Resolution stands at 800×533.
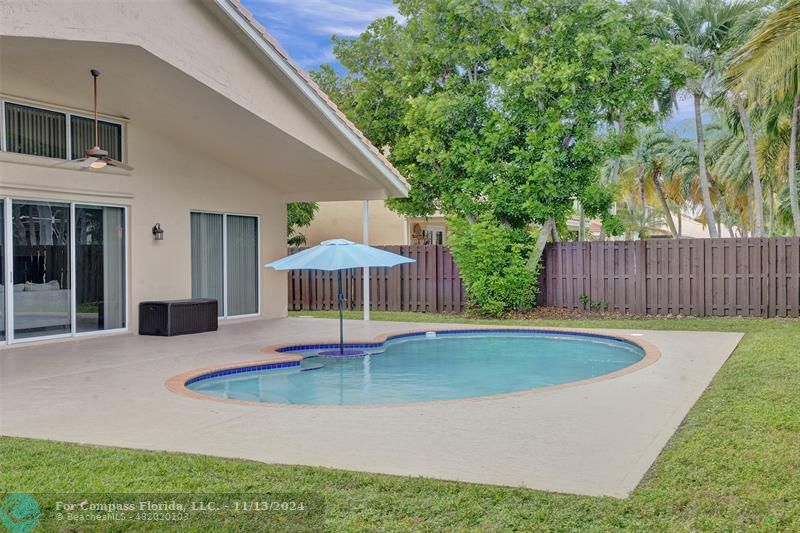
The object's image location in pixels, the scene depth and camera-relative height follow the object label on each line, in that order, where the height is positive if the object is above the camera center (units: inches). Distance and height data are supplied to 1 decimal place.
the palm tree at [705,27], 767.7 +262.9
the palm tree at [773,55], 470.3 +142.9
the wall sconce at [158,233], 524.4 +23.9
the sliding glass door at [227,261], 579.8 +2.6
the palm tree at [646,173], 1270.9 +176.4
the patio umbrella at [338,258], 416.8 +3.3
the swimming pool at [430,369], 346.3 -63.8
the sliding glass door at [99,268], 472.7 -2.2
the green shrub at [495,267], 667.4 -4.7
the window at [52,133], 424.8 +86.8
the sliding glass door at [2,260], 418.3 +3.0
